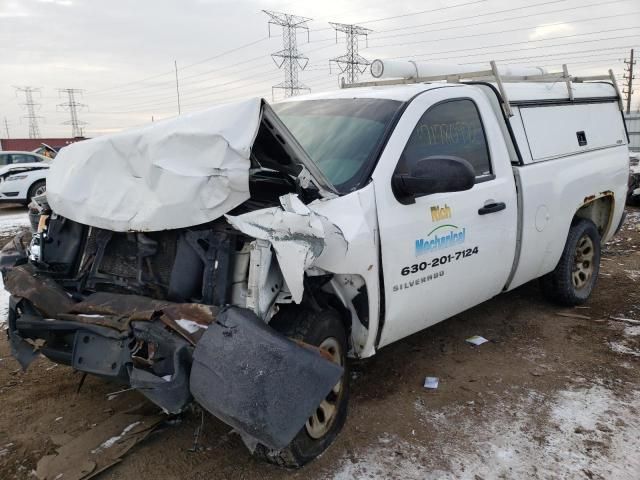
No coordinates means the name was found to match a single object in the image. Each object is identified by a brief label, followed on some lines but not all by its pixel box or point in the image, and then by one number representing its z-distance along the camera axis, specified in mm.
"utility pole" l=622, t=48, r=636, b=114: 48969
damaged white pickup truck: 2396
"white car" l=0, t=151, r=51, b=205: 13938
